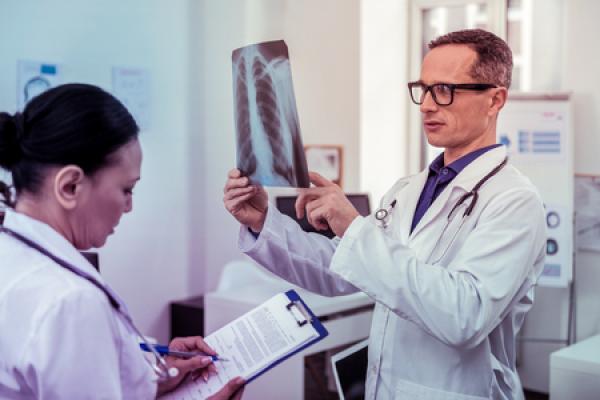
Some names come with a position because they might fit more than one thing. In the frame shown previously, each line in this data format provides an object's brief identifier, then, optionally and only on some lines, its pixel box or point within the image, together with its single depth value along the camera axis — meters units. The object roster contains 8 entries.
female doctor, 1.00
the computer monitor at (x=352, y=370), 1.74
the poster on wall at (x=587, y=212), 4.05
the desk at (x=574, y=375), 2.66
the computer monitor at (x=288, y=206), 3.45
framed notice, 4.90
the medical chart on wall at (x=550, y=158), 3.94
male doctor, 1.43
